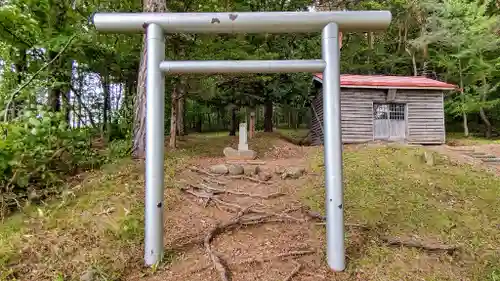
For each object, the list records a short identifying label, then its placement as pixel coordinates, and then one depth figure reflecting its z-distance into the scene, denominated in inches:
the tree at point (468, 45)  642.2
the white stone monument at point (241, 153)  366.6
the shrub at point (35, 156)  177.9
